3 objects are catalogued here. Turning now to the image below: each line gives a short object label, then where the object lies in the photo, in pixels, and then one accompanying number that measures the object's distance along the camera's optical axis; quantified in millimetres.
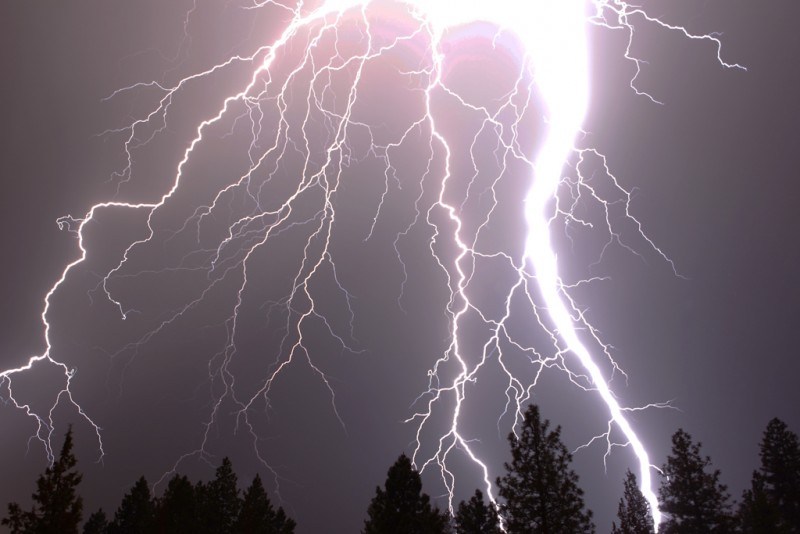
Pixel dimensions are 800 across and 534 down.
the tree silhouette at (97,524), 26016
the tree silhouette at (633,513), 21453
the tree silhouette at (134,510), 21400
